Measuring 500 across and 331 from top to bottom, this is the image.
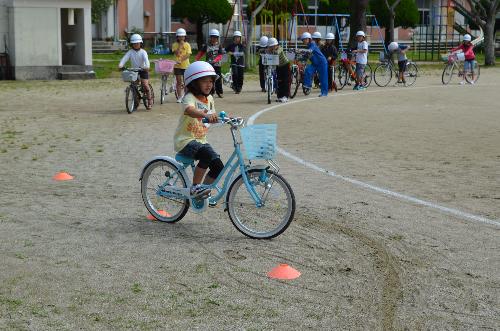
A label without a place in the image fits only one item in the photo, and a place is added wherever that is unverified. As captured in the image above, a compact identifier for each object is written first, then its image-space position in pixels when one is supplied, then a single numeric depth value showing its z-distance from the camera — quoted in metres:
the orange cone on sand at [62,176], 10.94
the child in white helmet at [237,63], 25.89
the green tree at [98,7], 55.12
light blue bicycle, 7.50
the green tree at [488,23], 44.69
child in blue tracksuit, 24.88
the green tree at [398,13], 62.28
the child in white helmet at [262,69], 25.31
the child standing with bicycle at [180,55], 21.94
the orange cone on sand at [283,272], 6.61
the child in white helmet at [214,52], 23.99
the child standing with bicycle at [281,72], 22.98
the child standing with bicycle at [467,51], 29.80
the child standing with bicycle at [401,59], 29.11
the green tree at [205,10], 57.72
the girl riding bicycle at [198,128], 8.00
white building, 31.25
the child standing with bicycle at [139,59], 19.47
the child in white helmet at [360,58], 27.70
